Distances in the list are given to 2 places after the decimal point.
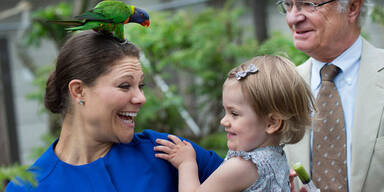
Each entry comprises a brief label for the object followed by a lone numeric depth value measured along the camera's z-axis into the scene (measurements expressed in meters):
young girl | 2.27
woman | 2.31
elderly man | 2.40
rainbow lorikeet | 2.27
